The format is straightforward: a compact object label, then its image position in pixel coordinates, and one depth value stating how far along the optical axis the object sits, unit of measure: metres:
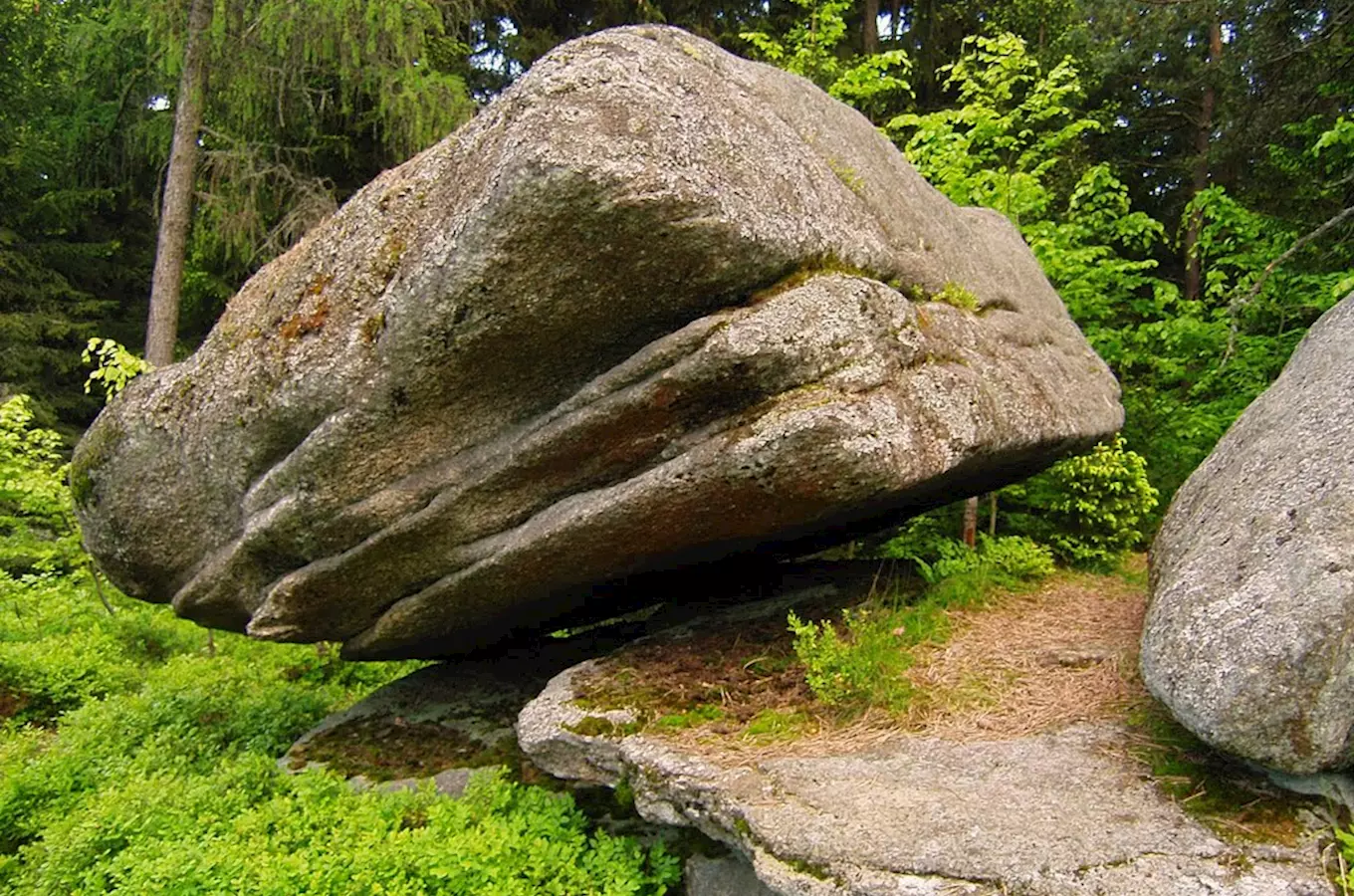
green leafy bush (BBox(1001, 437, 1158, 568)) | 7.64
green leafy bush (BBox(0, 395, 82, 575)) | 9.72
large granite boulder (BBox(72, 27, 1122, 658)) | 3.81
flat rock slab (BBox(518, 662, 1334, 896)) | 2.88
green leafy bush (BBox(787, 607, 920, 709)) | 4.35
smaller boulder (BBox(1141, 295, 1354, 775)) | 2.94
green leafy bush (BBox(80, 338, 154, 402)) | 8.10
